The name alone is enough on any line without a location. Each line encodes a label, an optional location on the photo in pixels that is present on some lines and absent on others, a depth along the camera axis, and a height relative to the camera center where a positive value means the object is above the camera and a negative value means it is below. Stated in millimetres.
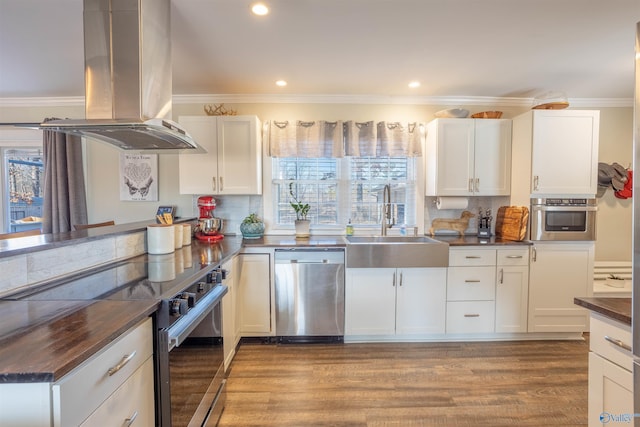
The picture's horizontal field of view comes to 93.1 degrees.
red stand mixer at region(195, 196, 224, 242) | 2910 -217
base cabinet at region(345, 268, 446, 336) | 2801 -905
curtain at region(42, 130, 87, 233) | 3227 +190
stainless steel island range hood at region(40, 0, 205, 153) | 1639 +749
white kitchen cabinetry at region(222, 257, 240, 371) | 2268 -889
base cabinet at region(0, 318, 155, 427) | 741 -534
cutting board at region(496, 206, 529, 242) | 2922 -196
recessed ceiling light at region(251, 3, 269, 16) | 1797 +1164
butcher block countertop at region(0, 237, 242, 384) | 753 -402
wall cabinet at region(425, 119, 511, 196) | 3125 +475
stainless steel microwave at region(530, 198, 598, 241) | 2861 -159
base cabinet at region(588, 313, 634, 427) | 1133 -656
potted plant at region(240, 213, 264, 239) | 3176 -275
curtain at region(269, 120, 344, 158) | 3246 +677
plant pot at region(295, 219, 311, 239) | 3217 -278
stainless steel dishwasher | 2775 -825
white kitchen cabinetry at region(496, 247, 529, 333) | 2873 -822
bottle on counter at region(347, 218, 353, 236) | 3364 -309
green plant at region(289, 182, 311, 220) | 3289 -45
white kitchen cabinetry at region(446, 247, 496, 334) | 2836 -827
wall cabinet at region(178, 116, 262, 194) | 3039 +445
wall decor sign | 3416 +274
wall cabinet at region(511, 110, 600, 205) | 2863 +476
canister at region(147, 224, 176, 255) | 2174 -277
